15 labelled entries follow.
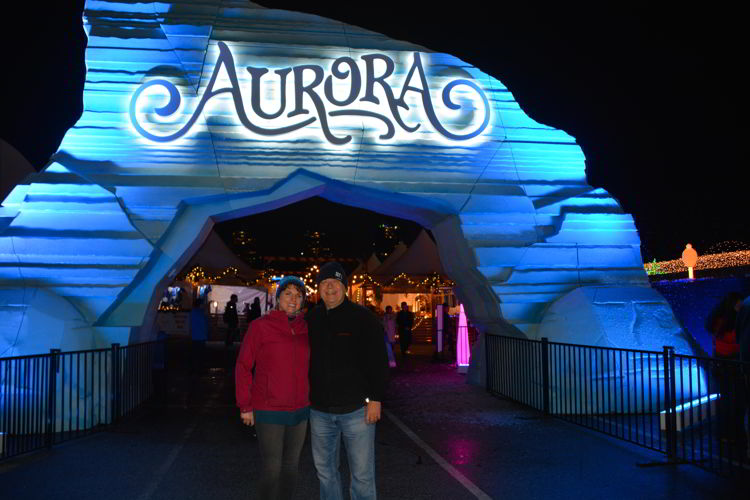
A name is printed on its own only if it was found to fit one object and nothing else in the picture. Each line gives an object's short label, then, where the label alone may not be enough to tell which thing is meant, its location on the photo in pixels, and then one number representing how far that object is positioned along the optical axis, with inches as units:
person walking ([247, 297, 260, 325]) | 906.6
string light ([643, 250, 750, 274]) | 525.9
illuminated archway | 372.2
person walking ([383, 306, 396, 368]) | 752.3
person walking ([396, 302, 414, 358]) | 808.3
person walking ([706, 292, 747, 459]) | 250.5
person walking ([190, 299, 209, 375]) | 558.9
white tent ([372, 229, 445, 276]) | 940.6
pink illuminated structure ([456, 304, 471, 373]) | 616.4
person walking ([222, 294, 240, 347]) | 887.8
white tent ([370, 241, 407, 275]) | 1030.0
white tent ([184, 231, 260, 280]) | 880.3
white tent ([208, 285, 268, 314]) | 1369.3
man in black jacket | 174.9
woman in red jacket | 174.6
